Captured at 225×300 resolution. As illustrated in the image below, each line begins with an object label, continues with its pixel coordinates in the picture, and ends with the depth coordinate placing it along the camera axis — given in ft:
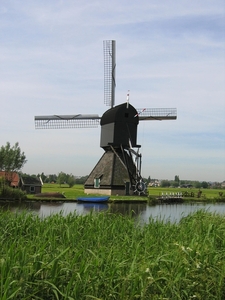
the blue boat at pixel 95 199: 88.53
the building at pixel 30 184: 131.03
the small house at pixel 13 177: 130.41
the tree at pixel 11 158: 151.33
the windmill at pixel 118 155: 101.65
